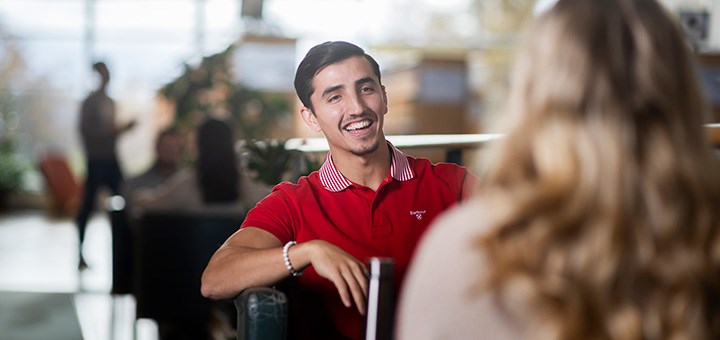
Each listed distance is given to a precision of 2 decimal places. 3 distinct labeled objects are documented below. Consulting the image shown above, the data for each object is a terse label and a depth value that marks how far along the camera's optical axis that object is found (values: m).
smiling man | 2.71
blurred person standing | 9.43
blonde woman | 1.97
